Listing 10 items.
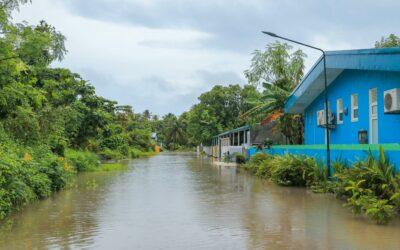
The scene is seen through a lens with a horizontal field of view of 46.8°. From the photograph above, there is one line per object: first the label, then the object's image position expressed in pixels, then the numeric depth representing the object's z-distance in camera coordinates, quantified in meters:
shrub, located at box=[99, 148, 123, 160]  41.85
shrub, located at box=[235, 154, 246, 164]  34.53
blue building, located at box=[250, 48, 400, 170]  13.67
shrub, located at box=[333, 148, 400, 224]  9.66
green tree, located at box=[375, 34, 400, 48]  26.80
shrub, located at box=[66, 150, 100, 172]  25.33
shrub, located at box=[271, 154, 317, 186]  17.50
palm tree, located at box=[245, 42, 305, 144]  28.23
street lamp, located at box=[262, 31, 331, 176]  14.80
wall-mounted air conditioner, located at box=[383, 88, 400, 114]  13.67
